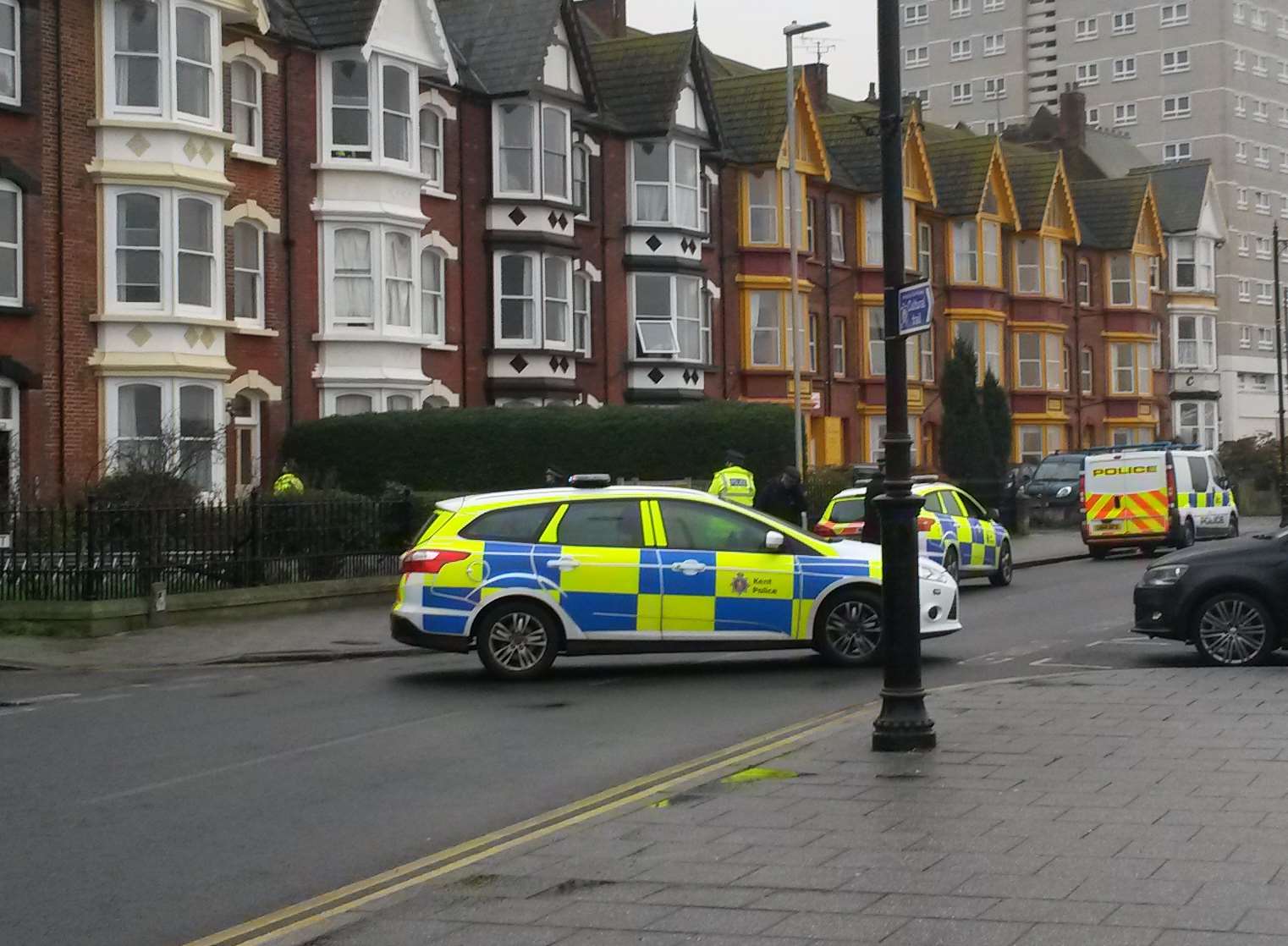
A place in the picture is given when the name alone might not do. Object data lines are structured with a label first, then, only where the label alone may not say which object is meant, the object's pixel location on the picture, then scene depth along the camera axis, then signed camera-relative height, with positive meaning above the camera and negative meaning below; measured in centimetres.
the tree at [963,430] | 4488 +219
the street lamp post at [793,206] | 3447 +646
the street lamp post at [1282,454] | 3984 +164
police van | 3416 +37
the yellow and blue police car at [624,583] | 1589 -48
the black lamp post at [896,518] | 1091 +3
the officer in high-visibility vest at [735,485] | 2611 +56
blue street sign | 1113 +128
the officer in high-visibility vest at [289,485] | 2619 +65
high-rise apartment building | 9419 +2332
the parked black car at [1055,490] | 4559 +78
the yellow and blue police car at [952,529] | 2545 -9
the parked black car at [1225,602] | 1576 -70
